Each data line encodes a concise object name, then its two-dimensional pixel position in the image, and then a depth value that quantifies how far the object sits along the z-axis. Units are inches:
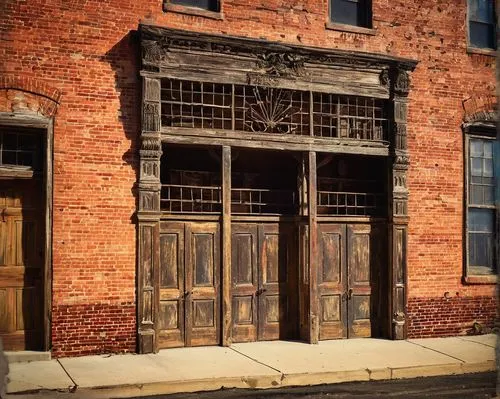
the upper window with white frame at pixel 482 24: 538.6
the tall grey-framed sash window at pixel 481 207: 531.5
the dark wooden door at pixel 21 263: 408.2
